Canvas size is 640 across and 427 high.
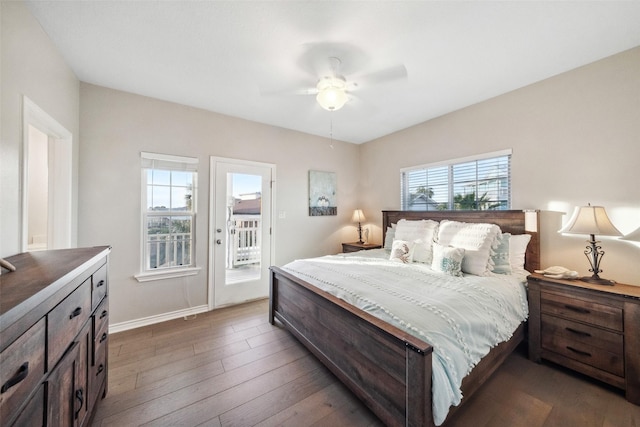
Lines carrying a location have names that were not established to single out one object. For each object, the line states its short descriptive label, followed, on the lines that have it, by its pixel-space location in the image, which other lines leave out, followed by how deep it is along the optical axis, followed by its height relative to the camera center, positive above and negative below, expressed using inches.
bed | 48.7 -35.2
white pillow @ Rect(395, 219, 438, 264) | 108.3 -9.9
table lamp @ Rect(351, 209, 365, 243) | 179.5 -2.1
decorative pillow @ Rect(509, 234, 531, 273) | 98.7 -14.4
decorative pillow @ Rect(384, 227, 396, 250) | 139.2 -13.3
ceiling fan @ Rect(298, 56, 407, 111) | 89.0 +50.9
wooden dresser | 27.8 -18.5
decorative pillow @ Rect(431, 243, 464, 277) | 88.5 -17.0
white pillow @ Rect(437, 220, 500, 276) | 89.8 -10.7
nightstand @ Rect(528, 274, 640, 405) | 67.2 -34.2
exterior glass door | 129.0 -9.2
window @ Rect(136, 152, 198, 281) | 113.1 -1.0
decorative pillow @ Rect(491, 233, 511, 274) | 92.7 -16.2
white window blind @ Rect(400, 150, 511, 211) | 114.7 +16.3
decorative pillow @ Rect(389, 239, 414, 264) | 110.8 -17.2
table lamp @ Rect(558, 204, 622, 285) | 77.8 -3.8
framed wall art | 164.6 +14.0
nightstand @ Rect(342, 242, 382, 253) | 159.3 -21.2
